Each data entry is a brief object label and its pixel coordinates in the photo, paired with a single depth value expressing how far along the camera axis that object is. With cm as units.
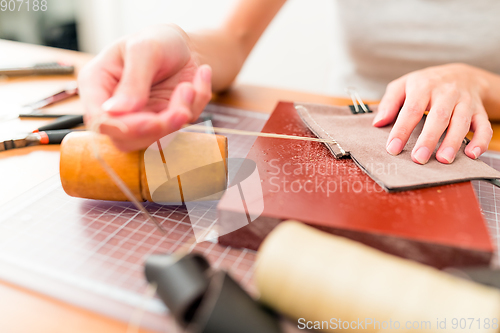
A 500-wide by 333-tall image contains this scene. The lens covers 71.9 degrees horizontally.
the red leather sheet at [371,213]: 43
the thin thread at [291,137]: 66
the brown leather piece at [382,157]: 55
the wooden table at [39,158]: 40
